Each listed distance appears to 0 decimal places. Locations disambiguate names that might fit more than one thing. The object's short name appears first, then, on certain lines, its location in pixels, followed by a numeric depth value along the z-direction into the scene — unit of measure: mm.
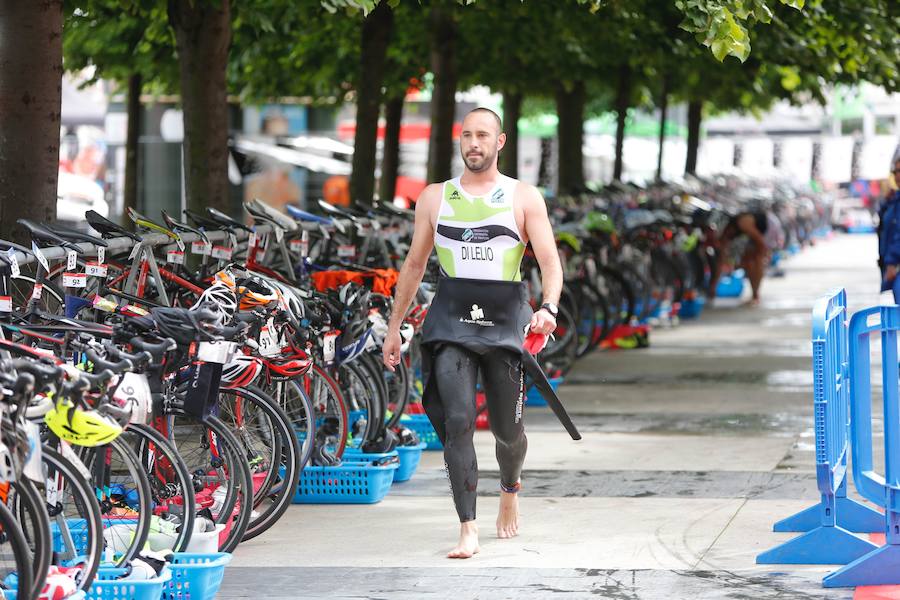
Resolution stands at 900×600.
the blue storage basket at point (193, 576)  12273
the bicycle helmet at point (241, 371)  13656
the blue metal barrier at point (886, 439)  12828
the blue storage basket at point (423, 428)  20000
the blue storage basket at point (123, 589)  11727
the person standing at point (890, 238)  23562
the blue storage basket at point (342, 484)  16766
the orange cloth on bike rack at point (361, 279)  17922
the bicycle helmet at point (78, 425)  10594
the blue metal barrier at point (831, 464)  12867
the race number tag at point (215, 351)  12602
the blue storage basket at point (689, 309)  39750
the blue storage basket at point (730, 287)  45687
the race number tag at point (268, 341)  14633
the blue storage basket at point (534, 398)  24422
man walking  14383
